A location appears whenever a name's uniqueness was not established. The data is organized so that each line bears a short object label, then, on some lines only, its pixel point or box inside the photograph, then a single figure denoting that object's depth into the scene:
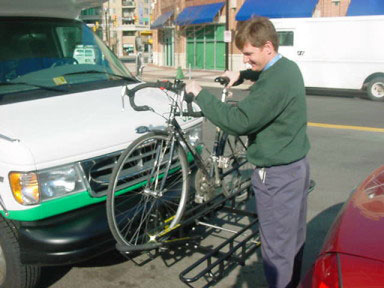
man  2.72
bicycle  3.25
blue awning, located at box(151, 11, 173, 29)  34.70
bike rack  3.21
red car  1.91
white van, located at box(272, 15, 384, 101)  15.98
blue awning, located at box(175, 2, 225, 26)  28.21
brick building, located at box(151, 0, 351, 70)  23.11
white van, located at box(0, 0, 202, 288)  3.05
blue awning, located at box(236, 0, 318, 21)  22.78
